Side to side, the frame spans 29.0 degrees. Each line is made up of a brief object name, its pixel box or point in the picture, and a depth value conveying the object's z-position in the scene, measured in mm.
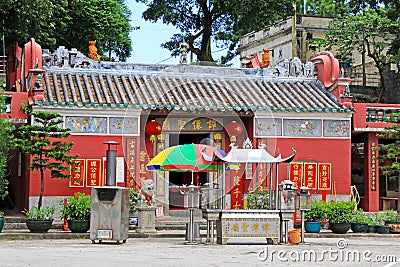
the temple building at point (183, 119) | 19719
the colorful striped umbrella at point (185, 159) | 17984
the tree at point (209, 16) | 32938
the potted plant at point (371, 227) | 19484
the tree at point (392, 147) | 20141
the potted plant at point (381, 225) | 19391
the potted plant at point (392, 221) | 19547
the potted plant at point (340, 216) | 19000
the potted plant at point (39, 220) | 17328
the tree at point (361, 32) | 29531
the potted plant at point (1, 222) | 17016
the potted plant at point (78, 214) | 17609
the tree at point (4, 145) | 17781
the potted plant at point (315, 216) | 18891
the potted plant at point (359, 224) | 19359
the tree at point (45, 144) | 17828
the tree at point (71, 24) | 23516
